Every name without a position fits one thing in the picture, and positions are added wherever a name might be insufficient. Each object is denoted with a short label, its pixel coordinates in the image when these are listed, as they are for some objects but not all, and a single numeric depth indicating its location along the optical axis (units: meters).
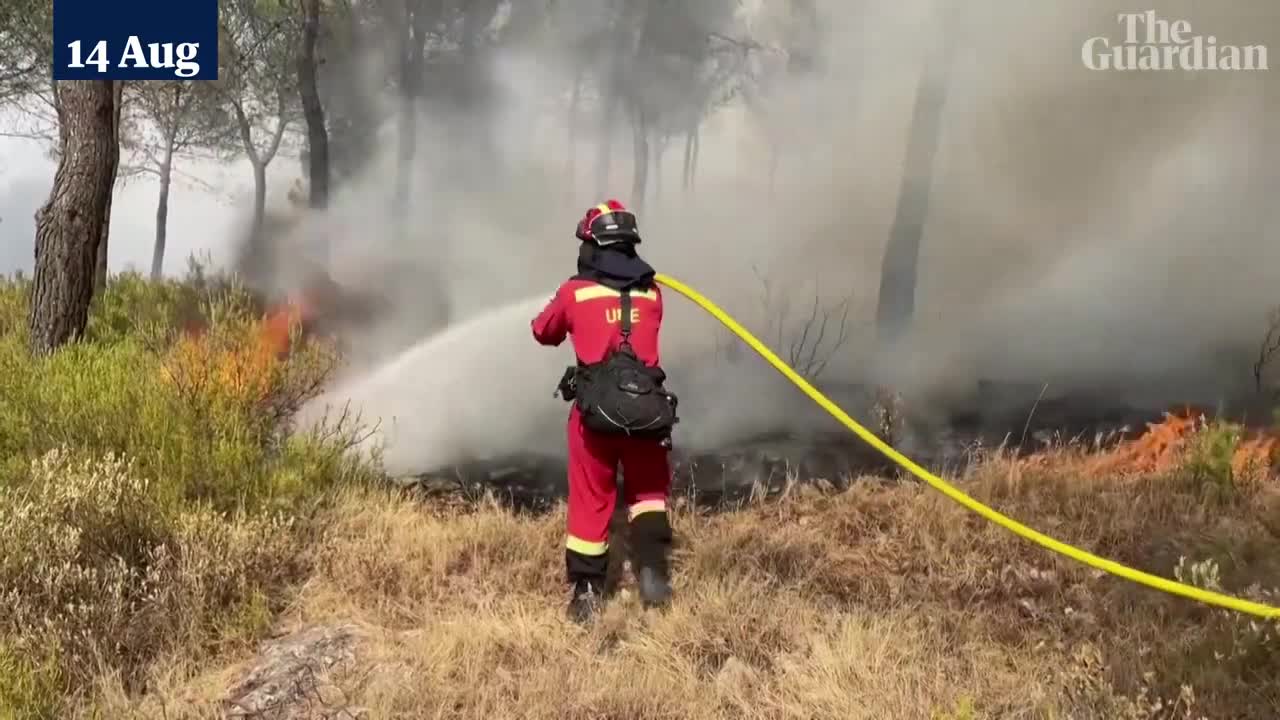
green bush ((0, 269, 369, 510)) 3.97
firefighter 3.46
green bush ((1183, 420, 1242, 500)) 4.45
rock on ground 2.79
